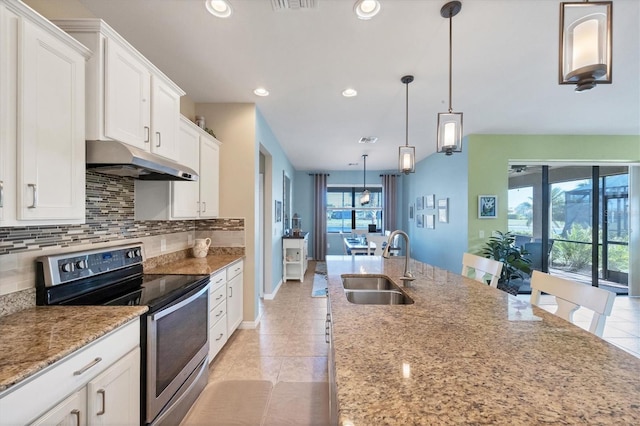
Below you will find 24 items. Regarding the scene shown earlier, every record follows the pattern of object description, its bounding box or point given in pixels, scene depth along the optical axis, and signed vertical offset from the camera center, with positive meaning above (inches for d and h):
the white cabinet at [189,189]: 91.5 +8.2
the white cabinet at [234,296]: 110.6 -35.8
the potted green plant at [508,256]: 160.9 -26.0
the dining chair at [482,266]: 81.1 -17.2
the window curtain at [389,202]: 314.7 +12.2
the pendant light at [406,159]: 115.0 +22.8
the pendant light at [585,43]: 40.2 +25.7
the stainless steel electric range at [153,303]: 58.4 -22.7
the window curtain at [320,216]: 314.7 -4.5
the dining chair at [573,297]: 47.4 -16.2
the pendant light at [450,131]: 78.9 +23.7
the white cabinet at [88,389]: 35.3 -27.1
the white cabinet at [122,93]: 59.4 +29.4
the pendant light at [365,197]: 265.8 +15.0
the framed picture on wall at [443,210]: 204.8 +2.2
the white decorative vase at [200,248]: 119.4 -16.0
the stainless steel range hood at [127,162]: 58.9 +11.6
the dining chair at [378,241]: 184.5 -20.1
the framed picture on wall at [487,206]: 171.8 +4.4
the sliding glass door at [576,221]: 183.2 -5.2
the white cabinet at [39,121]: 42.9 +15.7
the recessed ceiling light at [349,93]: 115.1 +51.4
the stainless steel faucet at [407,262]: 69.8 -13.0
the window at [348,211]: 330.3 +1.5
